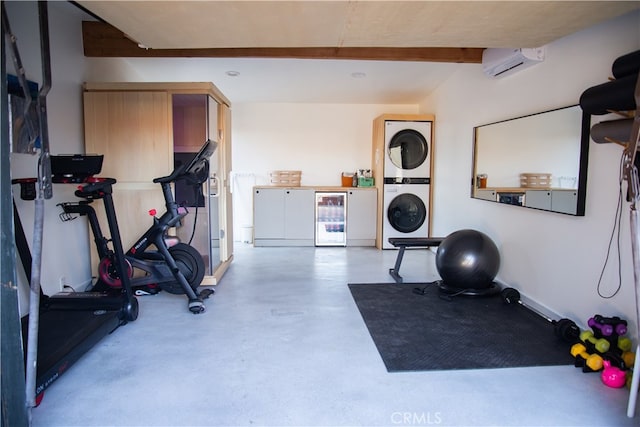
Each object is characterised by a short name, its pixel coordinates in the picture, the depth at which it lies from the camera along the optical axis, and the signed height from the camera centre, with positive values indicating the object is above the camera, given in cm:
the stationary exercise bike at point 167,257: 336 -73
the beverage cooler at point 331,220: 640 -66
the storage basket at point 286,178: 650 +4
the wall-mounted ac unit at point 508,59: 325 +111
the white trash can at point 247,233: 676 -93
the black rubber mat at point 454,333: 254 -116
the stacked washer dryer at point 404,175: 597 +10
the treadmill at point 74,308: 229 -100
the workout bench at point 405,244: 437 -70
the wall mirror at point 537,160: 287 +20
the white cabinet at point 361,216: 627 -57
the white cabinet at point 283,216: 627 -58
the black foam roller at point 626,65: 219 +69
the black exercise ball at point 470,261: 360 -74
